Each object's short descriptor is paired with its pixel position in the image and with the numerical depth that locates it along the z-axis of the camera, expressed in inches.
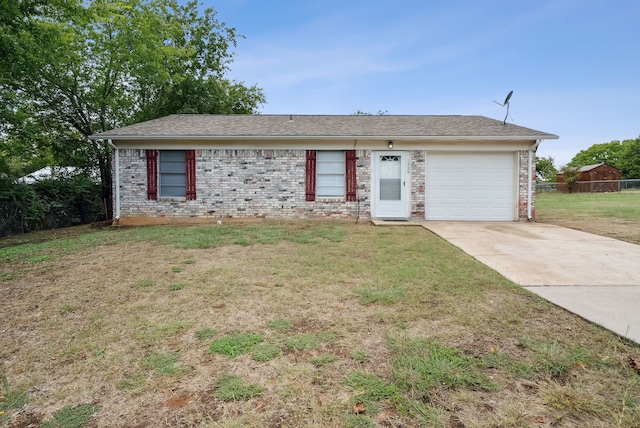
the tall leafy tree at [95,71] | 355.3
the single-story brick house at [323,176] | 386.0
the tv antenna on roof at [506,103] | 385.7
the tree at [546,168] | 1907.0
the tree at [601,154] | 2524.9
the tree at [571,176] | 1221.7
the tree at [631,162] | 1859.0
